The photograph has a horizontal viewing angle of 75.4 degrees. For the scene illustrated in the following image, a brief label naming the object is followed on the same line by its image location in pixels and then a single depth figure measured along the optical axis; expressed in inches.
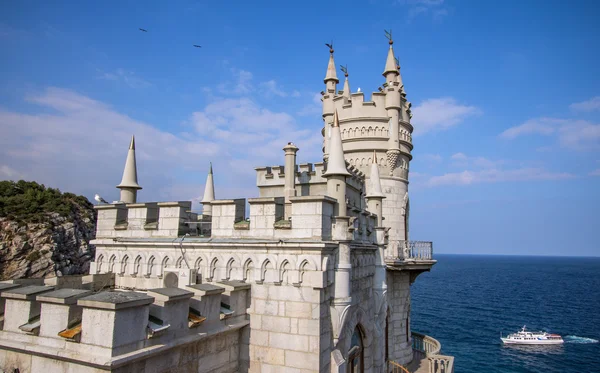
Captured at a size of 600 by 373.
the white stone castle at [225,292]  248.0
